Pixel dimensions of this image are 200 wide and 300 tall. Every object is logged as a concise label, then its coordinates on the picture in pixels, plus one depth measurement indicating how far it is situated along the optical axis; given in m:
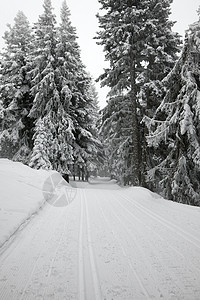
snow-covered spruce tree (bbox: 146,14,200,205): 7.99
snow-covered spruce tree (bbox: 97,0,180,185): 12.15
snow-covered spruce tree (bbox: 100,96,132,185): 14.12
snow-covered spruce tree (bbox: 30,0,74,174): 16.17
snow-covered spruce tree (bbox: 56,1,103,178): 17.48
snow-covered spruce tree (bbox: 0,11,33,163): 17.31
